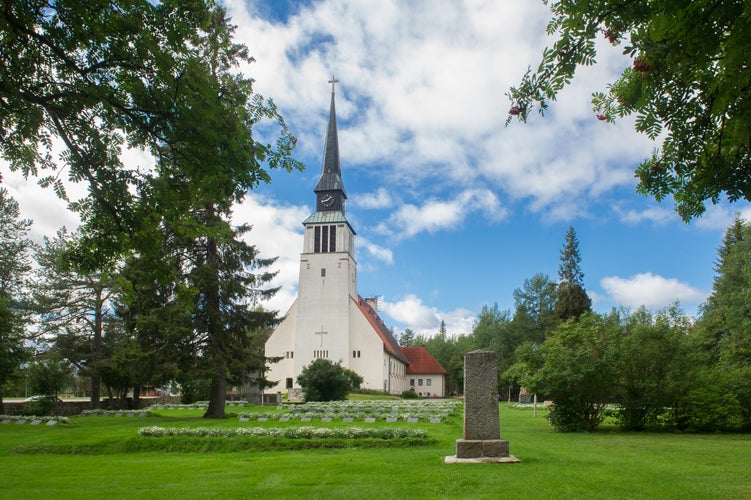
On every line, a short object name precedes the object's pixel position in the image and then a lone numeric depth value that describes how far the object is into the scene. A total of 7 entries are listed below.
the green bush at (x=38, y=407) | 27.45
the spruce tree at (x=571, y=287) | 55.03
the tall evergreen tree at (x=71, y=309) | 31.17
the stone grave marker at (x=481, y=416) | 10.48
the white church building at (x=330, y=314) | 56.31
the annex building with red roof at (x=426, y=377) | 70.50
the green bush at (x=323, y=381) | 34.66
